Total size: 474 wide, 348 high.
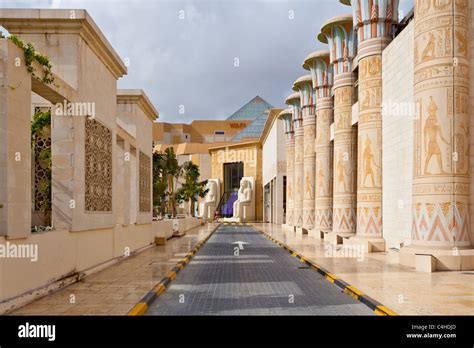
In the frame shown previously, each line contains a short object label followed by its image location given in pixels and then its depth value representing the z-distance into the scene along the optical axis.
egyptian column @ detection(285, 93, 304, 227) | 34.16
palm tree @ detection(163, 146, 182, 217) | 36.34
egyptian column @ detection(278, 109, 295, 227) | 38.03
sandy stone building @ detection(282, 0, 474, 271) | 12.12
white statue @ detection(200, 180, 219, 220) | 58.53
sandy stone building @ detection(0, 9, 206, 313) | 7.84
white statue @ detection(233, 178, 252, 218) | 55.06
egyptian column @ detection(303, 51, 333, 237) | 25.75
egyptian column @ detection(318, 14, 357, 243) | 21.03
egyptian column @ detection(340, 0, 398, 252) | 17.39
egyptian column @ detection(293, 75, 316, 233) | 30.16
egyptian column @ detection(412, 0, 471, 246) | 12.09
